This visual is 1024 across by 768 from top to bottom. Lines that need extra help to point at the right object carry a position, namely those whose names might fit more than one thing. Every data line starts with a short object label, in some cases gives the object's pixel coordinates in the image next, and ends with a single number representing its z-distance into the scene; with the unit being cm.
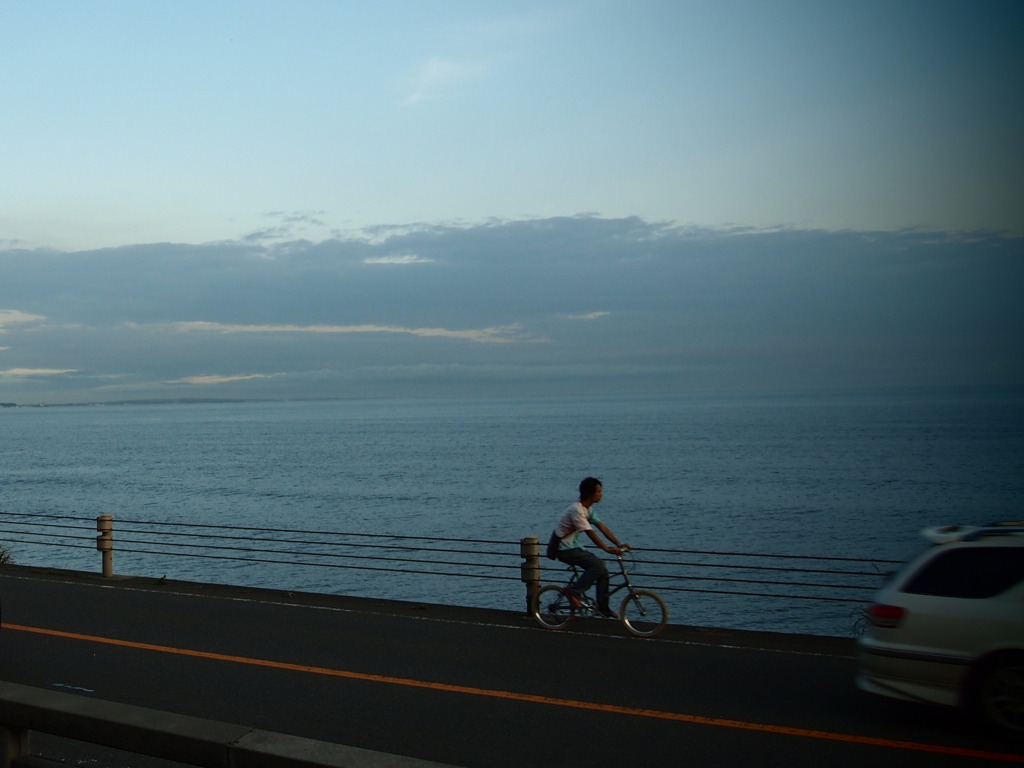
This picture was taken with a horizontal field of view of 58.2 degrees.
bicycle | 1093
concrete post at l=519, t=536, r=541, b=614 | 1210
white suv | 661
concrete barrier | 308
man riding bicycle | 1121
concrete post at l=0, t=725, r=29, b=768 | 374
